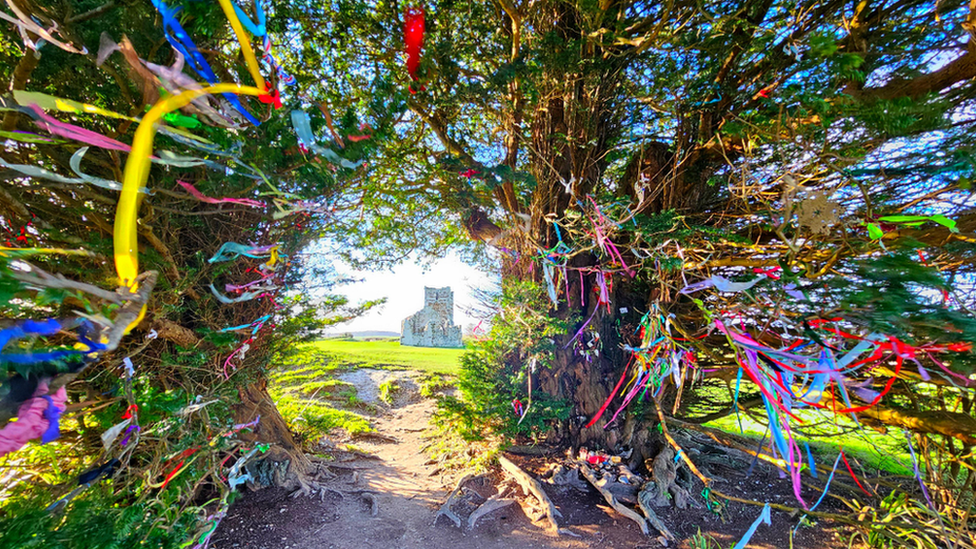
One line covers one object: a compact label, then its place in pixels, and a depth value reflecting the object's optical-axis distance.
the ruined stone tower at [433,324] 65.90
